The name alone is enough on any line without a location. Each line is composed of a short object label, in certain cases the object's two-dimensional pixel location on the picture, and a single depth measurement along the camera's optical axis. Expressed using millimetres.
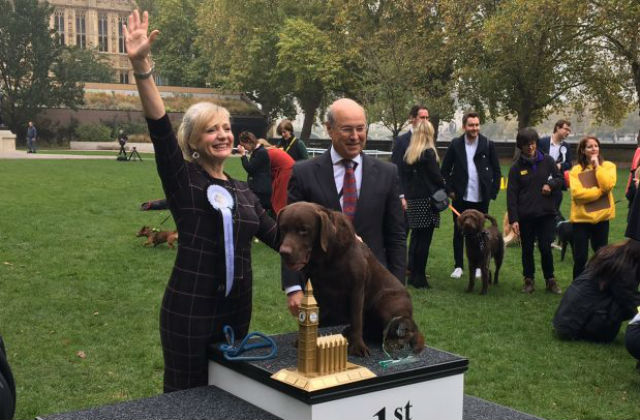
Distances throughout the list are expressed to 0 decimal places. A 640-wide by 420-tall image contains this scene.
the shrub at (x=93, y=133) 62625
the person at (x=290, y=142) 12066
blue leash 3297
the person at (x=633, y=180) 9441
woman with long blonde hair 9508
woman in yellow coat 9031
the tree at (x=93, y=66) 85156
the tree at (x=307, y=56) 46219
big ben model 2928
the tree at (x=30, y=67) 61656
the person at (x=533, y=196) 9383
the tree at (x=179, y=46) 69625
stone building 108938
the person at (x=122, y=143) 41500
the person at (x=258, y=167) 11367
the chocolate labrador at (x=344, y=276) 3027
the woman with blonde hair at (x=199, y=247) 3596
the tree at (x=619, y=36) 29078
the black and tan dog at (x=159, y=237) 12562
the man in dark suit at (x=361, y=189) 4012
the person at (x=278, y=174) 11594
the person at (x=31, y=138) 49469
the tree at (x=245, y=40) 53594
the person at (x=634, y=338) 6141
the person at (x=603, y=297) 6926
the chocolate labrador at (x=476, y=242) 9391
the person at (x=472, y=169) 9766
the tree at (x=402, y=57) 37531
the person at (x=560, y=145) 11492
